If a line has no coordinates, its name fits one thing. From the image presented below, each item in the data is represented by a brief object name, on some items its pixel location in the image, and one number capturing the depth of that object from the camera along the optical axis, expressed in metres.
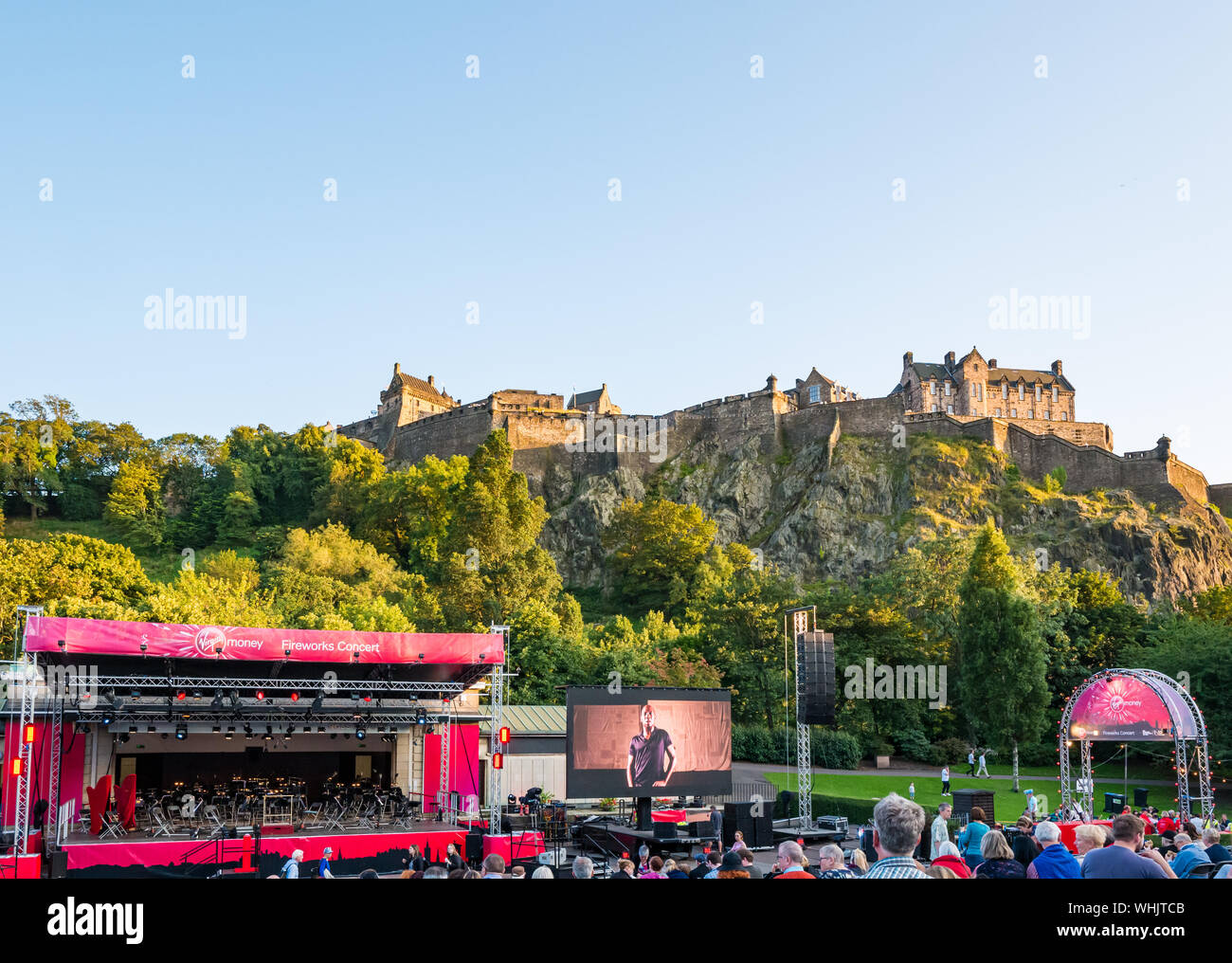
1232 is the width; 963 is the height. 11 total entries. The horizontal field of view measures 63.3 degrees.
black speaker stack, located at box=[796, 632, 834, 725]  21.50
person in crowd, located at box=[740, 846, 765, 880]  8.94
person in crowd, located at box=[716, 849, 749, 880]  8.78
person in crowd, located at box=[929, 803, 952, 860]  12.52
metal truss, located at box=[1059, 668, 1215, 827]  20.27
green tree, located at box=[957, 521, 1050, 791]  37.06
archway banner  20.61
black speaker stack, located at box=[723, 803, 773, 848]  20.56
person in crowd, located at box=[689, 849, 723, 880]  9.19
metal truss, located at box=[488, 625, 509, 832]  19.33
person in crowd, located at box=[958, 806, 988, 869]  11.12
